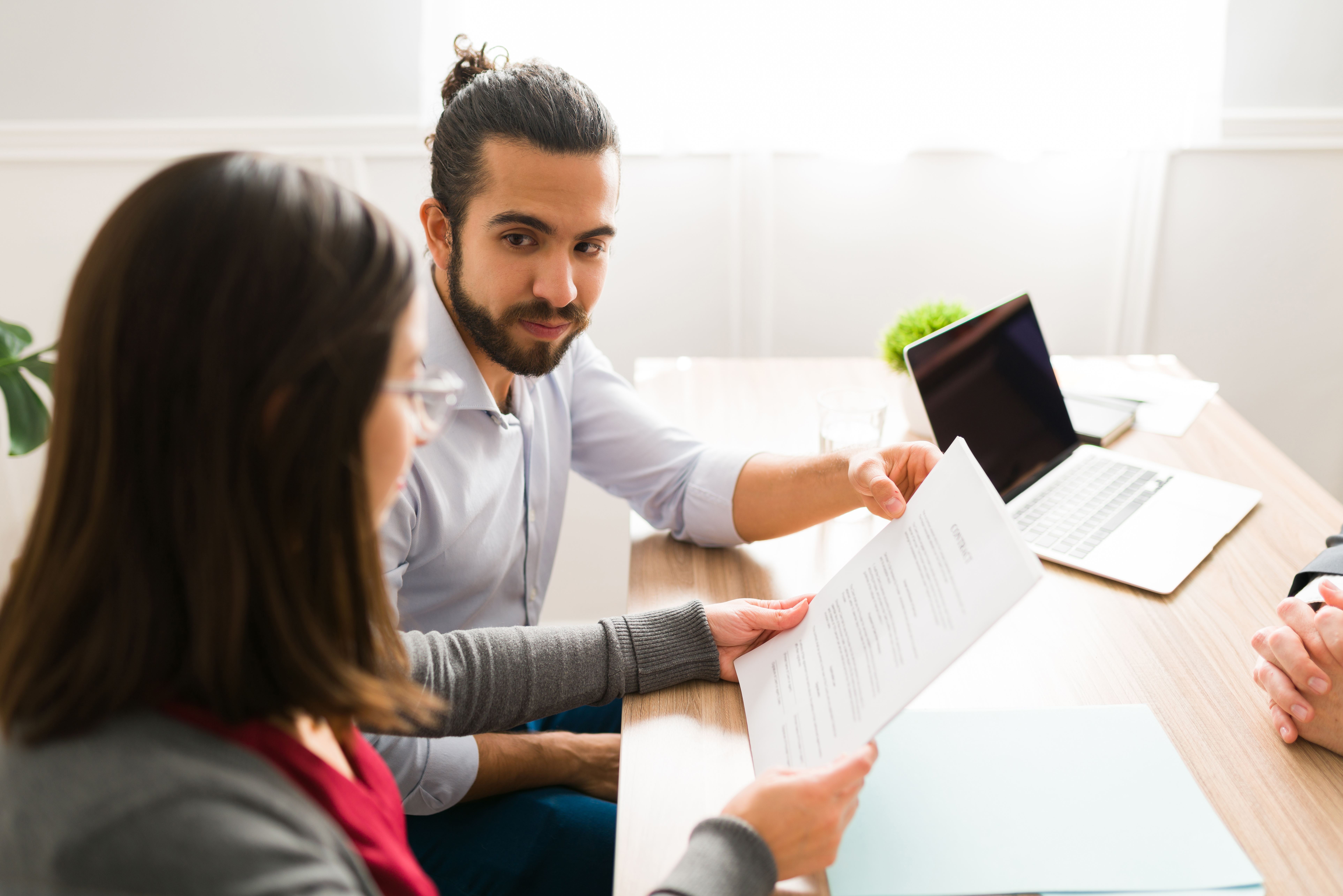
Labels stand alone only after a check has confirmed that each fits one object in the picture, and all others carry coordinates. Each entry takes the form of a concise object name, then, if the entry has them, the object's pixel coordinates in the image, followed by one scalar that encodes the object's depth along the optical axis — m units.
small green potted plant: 1.33
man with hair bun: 0.92
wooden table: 0.68
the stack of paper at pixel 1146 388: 1.42
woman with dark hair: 0.44
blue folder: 0.63
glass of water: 1.20
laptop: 1.05
